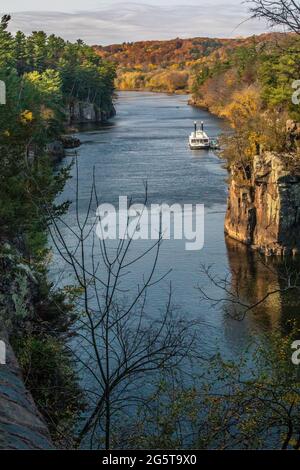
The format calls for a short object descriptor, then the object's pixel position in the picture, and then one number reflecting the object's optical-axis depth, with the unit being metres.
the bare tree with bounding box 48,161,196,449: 23.89
